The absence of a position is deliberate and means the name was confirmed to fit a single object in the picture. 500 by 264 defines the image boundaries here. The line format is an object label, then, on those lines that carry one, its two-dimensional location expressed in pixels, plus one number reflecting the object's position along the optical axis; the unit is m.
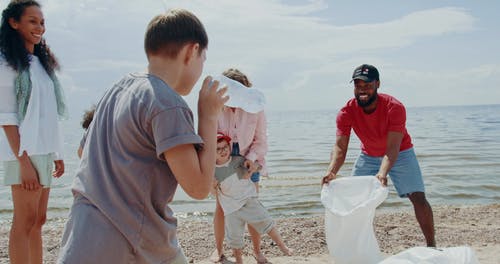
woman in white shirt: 3.16
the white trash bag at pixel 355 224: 3.81
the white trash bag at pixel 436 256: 2.81
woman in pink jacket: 4.23
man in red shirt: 4.39
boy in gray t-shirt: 1.62
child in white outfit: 4.22
